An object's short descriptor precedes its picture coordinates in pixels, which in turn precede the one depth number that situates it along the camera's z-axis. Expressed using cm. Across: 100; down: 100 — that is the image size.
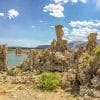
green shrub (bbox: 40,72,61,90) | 807
